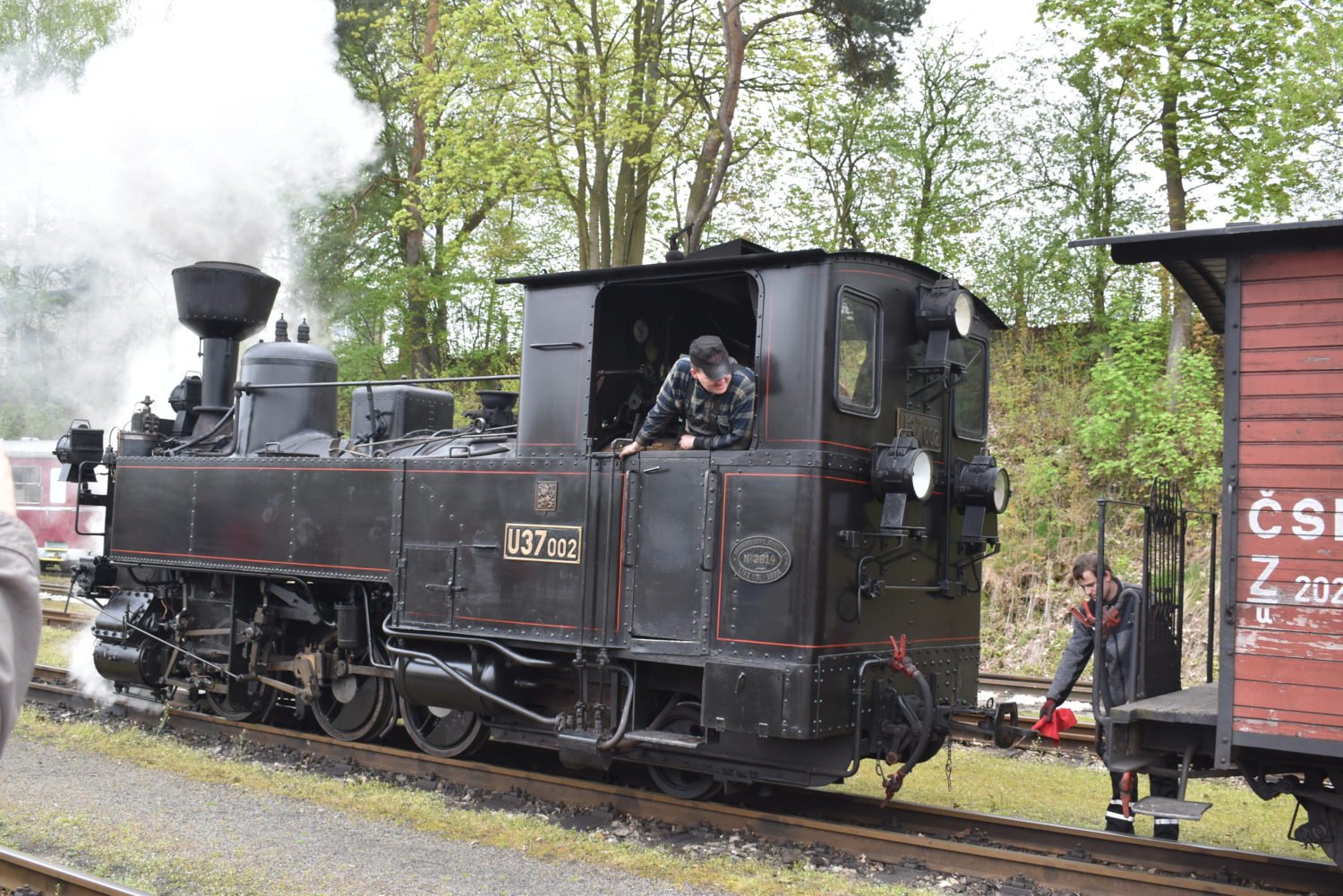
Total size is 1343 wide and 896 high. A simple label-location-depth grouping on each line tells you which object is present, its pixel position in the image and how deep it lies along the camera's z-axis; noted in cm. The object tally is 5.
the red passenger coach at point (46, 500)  2061
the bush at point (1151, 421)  1257
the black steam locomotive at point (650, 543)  581
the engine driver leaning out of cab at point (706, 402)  589
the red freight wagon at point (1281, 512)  450
